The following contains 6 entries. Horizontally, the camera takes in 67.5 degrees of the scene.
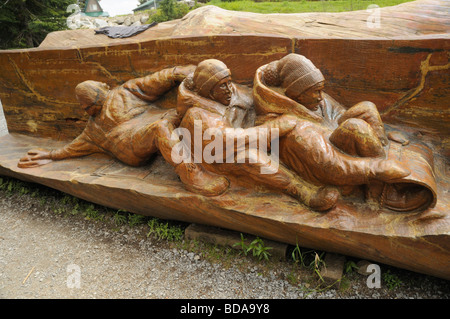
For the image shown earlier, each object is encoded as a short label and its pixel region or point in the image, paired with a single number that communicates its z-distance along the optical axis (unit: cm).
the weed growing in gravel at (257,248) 318
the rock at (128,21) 1084
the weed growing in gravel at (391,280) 283
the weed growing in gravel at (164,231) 364
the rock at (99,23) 1147
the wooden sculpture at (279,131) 268
